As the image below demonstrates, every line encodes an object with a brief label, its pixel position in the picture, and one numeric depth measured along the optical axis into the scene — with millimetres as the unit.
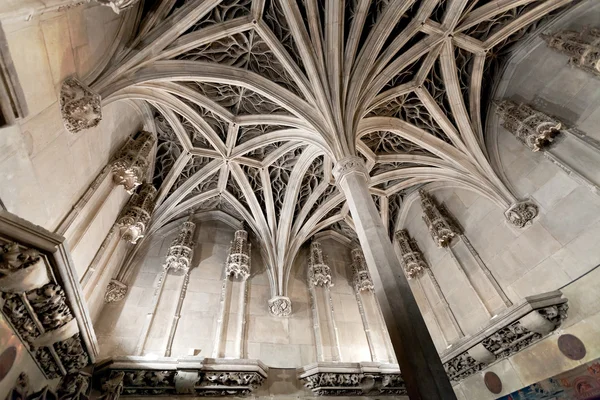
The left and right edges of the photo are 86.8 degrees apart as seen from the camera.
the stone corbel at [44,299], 3238
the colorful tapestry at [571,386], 5215
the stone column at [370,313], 8508
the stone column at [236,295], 7562
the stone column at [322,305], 8188
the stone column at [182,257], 8108
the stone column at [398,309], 3457
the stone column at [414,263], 8510
